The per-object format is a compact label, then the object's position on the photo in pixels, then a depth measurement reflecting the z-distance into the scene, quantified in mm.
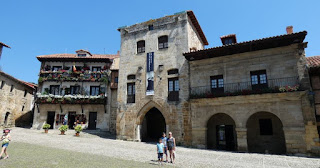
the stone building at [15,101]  24484
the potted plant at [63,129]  19828
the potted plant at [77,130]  19469
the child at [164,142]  10266
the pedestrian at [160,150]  9641
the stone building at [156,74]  17859
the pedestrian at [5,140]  9125
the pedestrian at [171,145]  9773
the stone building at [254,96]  13328
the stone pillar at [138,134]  19244
